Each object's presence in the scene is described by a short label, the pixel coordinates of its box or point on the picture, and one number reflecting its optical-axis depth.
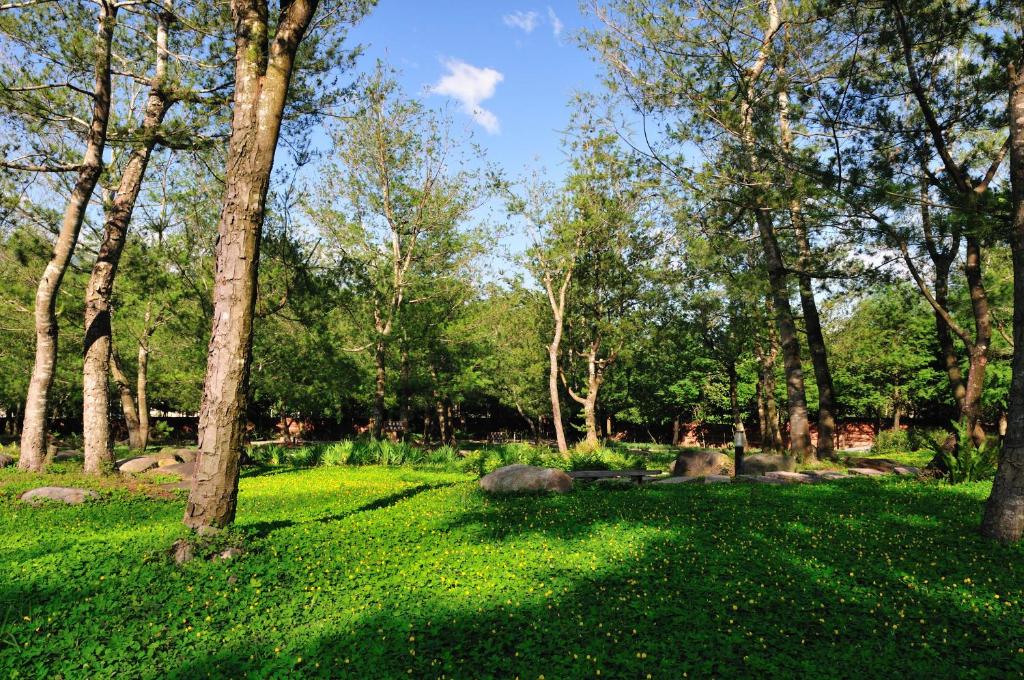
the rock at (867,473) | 13.18
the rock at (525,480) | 11.66
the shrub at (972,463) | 11.35
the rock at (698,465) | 15.46
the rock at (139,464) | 14.86
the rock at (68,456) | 15.69
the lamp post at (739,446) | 14.07
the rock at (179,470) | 14.23
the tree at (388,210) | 21.33
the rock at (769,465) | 13.84
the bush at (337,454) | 18.22
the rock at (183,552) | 5.95
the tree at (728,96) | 11.30
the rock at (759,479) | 12.09
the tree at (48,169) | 11.95
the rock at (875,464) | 15.02
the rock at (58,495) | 9.49
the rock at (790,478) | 12.31
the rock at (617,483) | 12.83
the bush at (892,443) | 27.11
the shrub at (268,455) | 18.43
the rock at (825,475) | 12.55
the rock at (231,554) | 6.11
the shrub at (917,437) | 25.25
